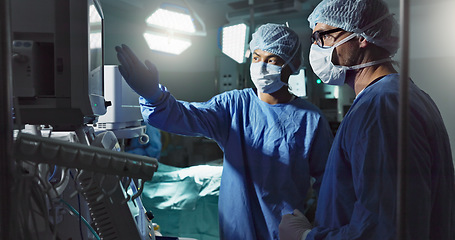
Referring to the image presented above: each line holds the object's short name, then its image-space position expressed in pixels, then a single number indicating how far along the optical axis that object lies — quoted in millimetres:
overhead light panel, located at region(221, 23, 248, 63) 1948
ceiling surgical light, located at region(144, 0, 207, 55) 1677
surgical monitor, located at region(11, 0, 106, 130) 740
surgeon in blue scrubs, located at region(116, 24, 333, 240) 1313
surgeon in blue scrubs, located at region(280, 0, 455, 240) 650
